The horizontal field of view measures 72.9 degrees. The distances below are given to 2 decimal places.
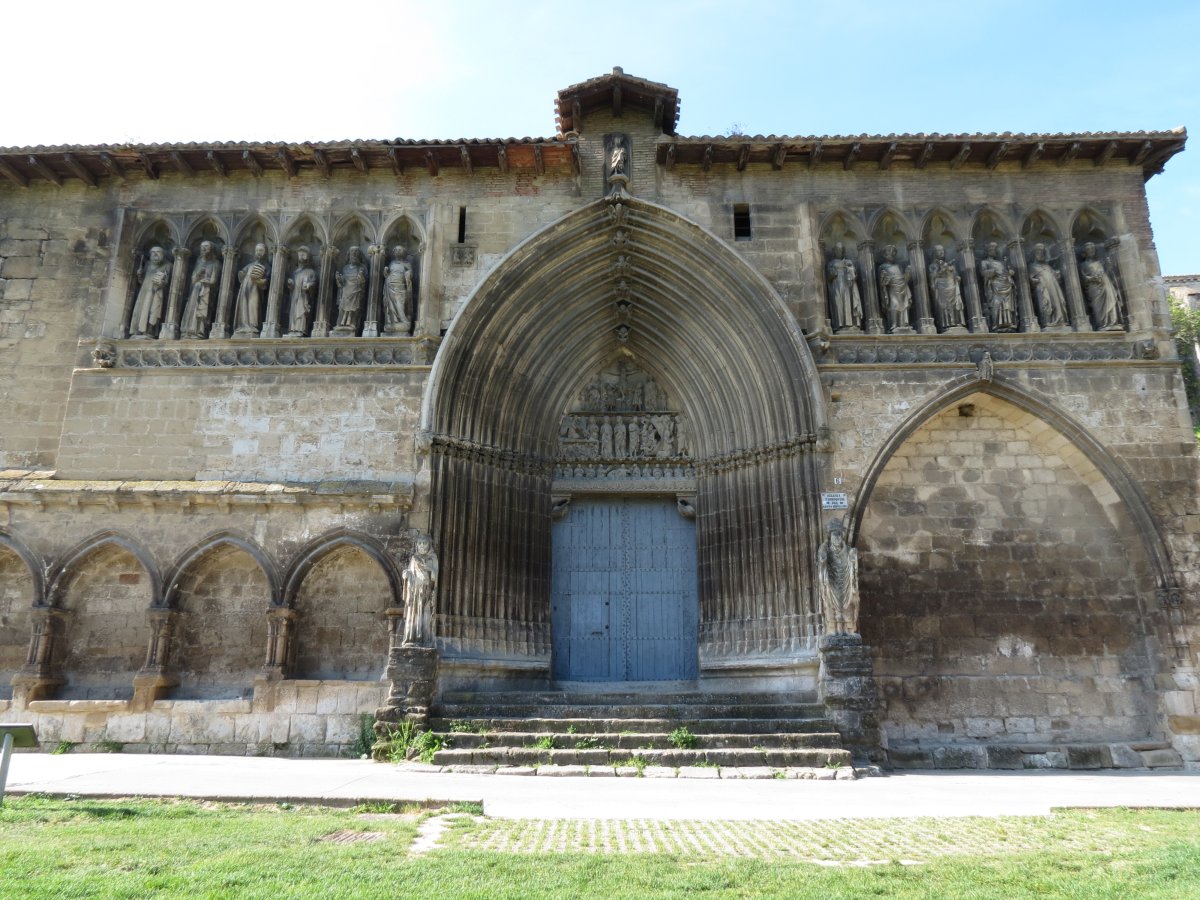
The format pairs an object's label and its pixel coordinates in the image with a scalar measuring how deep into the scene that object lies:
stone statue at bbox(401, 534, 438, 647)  9.77
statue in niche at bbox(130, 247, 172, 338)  11.80
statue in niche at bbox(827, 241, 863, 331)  11.60
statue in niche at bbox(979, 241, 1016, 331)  11.60
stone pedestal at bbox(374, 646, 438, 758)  9.27
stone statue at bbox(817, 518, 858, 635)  9.82
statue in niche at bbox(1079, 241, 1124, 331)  11.52
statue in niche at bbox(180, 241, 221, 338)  11.75
